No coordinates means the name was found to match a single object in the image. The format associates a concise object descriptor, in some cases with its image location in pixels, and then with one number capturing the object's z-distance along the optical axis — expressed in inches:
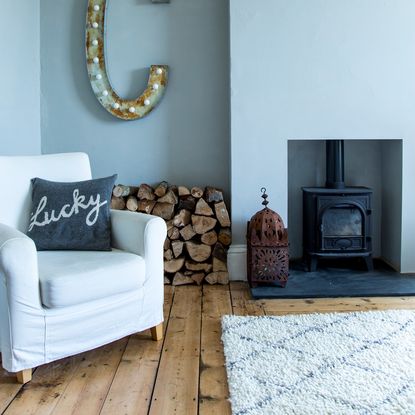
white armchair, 74.2
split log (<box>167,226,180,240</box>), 131.6
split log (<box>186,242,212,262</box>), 131.4
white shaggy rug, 68.5
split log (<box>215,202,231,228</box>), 132.0
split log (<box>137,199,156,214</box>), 133.4
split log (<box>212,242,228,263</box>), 132.0
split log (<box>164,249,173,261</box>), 132.3
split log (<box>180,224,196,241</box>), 131.8
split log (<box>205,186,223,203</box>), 133.6
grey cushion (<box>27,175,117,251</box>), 94.4
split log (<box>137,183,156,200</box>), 134.1
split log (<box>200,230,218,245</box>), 132.2
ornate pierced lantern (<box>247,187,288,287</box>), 122.2
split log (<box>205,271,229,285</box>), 131.3
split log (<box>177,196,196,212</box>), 134.0
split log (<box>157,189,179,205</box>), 133.2
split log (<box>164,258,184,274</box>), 131.9
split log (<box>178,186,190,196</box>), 133.7
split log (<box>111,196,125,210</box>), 135.1
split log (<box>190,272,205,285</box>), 132.0
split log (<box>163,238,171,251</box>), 132.7
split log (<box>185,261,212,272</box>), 131.9
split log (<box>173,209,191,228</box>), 131.3
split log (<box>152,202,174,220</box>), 133.9
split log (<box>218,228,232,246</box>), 132.5
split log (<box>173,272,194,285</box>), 132.2
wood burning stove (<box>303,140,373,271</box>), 129.9
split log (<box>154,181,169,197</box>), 134.9
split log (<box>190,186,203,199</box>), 133.5
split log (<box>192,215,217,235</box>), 131.3
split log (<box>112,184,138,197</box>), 135.3
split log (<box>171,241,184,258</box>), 131.6
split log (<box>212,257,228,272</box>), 131.5
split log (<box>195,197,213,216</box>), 132.0
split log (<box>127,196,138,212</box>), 133.4
